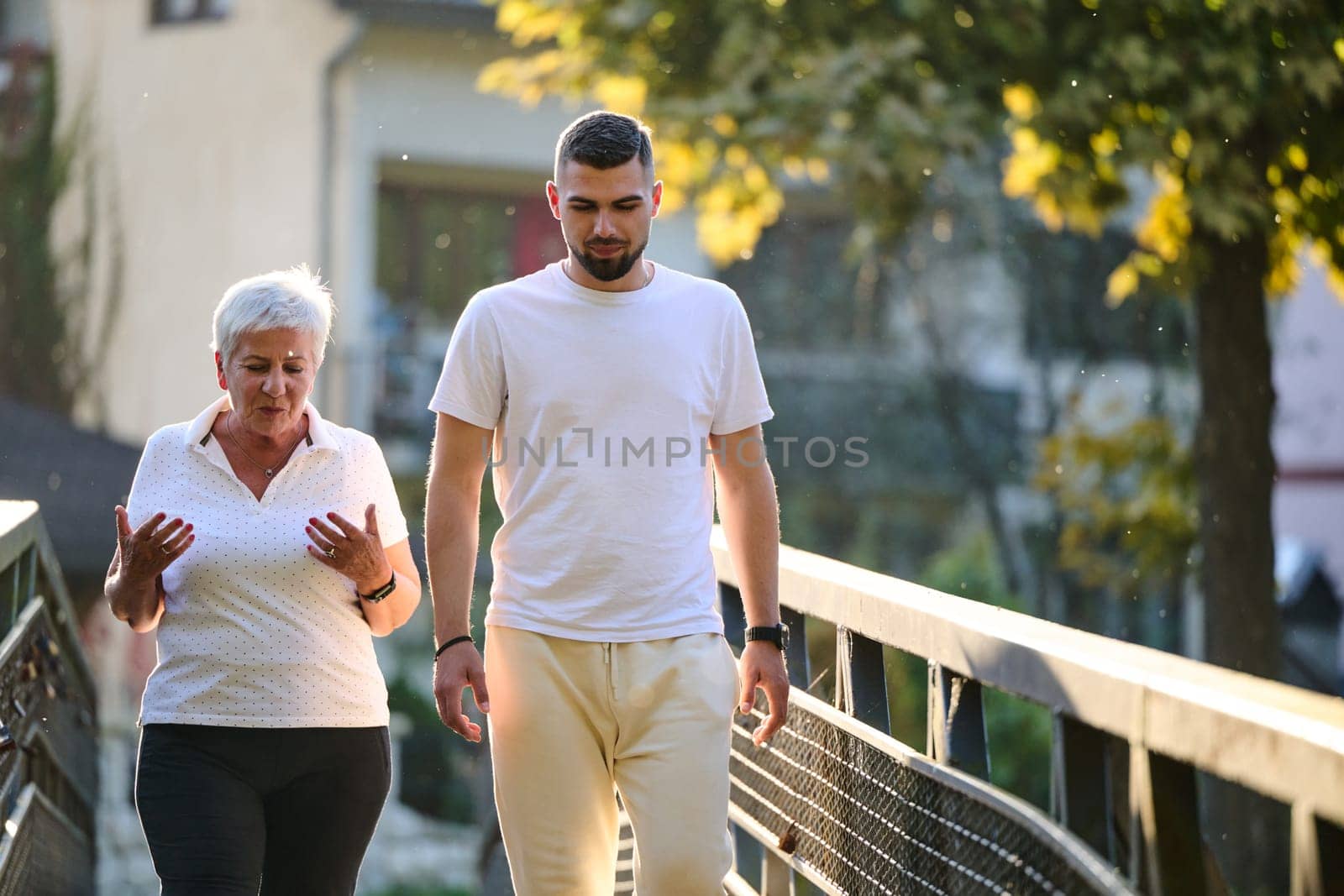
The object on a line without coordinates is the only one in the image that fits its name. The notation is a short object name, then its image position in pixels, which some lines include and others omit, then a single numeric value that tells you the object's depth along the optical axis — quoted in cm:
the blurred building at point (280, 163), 2456
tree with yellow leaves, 1359
